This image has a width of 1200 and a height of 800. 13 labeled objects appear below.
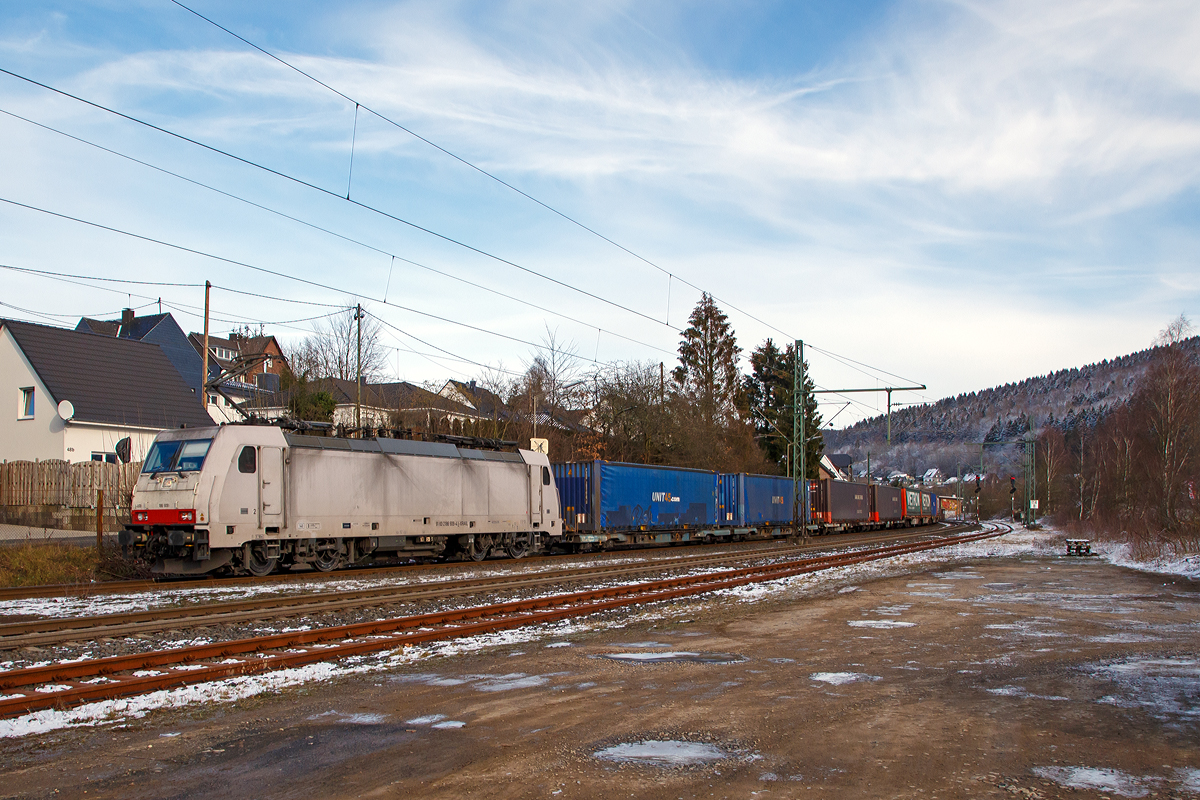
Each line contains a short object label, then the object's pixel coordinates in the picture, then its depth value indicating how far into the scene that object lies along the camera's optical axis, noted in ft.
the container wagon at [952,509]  324.15
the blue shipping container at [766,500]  123.24
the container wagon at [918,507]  214.87
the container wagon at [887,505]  182.29
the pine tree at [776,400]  219.00
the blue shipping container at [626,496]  92.22
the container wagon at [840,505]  149.18
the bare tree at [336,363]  148.05
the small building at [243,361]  127.88
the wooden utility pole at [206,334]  103.71
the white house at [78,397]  103.86
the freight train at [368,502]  55.31
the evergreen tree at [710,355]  205.26
